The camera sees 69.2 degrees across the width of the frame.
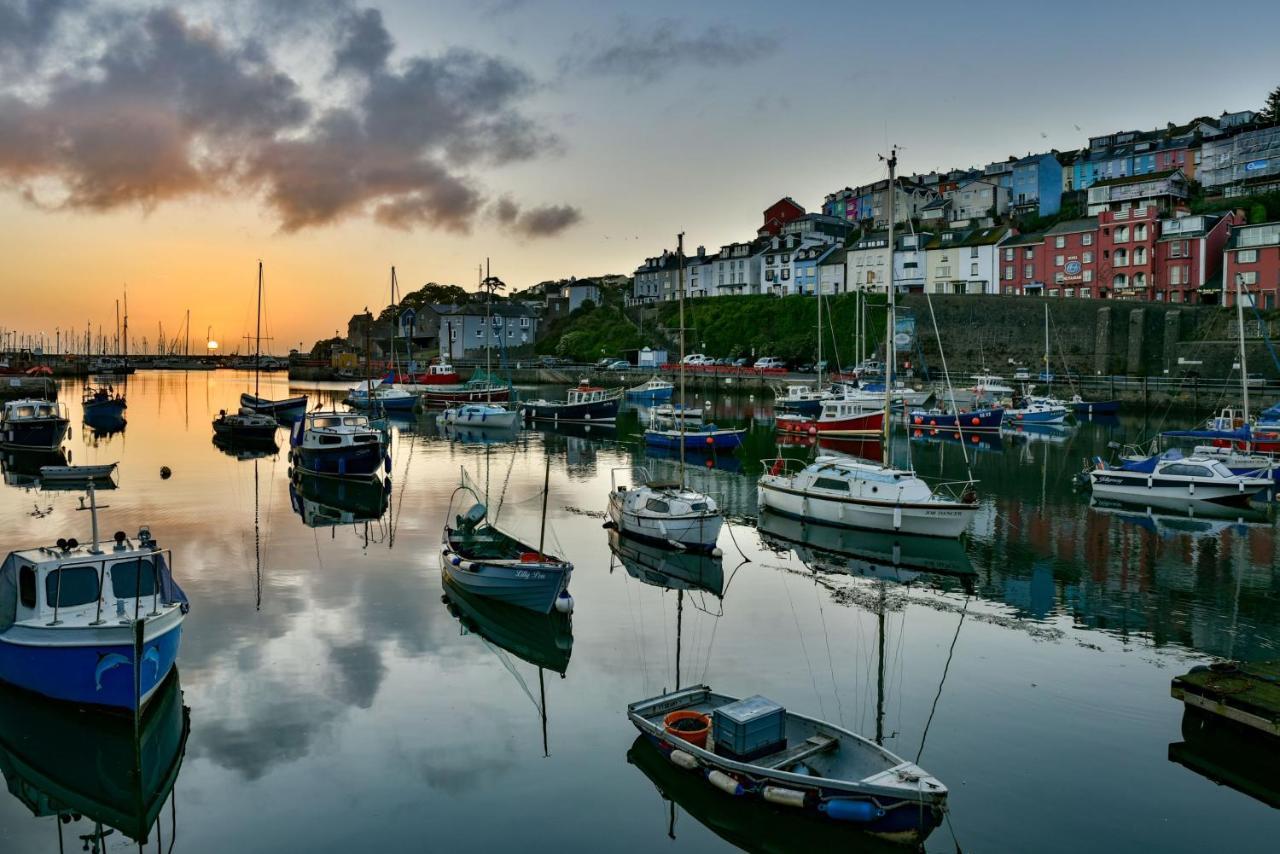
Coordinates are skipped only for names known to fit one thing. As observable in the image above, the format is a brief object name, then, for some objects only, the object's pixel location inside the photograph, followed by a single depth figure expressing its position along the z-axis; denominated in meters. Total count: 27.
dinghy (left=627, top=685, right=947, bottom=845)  11.56
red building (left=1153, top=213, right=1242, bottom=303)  81.00
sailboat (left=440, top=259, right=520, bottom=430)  66.00
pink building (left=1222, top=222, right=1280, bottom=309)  74.81
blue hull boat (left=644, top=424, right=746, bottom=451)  51.75
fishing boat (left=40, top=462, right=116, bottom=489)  41.09
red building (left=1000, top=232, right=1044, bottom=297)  93.62
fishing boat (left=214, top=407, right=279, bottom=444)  59.47
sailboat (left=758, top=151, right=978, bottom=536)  28.33
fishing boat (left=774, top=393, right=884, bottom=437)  55.27
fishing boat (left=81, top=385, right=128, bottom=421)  68.19
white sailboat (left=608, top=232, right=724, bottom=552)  26.94
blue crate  12.73
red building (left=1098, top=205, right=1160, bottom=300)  84.44
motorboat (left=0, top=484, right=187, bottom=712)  14.80
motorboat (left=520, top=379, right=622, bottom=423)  67.62
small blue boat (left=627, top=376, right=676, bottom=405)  84.50
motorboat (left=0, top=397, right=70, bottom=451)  51.53
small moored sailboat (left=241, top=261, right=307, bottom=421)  71.12
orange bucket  13.45
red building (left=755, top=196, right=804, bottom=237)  141.88
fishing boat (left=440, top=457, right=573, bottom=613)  20.28
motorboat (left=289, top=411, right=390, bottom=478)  41.94
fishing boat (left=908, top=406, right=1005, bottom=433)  61.75
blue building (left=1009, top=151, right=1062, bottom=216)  110.94
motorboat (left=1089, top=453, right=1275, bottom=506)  34.91
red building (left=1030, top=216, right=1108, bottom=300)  88.75
